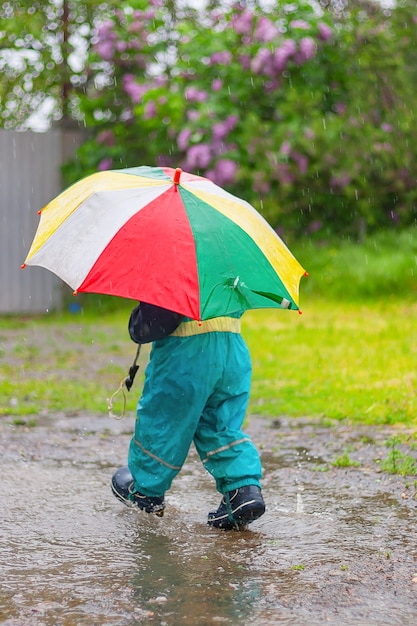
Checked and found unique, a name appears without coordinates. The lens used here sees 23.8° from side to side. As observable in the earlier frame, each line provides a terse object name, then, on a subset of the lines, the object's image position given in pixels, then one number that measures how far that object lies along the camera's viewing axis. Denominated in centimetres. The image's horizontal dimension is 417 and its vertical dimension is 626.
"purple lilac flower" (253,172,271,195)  1110
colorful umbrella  343
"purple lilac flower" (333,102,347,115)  1175
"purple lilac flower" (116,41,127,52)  1180
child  380
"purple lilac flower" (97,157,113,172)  1141
